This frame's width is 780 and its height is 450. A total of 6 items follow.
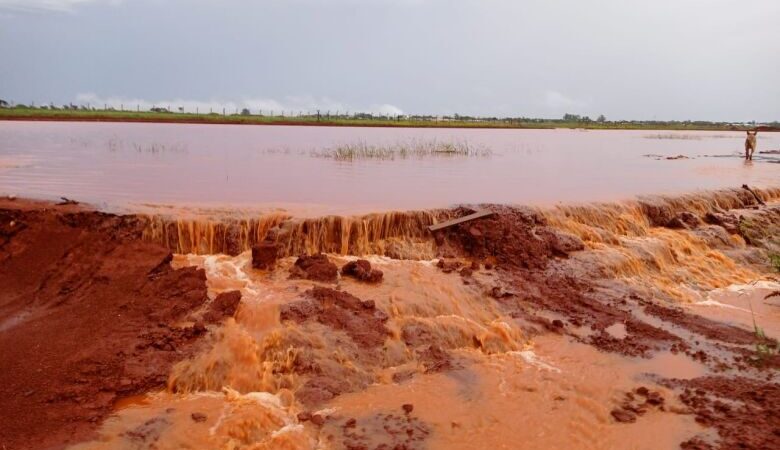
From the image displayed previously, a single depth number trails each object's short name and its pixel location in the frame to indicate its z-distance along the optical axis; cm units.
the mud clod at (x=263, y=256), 850
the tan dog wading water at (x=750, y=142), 2566
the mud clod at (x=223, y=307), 695
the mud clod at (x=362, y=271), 820
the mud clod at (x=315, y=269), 818
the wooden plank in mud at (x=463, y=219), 996
